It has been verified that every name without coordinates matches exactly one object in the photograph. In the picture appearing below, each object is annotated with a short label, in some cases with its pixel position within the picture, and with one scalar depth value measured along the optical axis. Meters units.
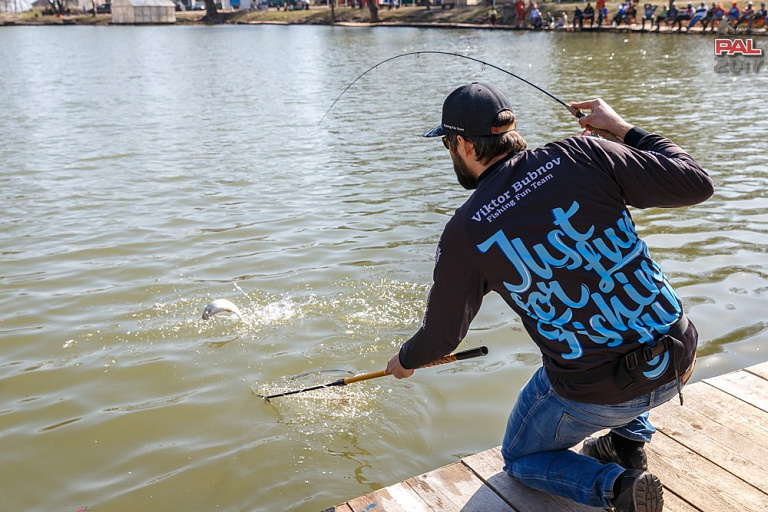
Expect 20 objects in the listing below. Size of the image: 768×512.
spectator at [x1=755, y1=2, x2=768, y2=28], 35.81
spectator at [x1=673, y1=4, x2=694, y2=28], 39.03
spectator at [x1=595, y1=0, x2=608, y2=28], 44.19
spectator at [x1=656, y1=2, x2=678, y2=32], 39.91
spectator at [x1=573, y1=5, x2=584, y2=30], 44.50
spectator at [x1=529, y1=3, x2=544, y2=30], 47.78
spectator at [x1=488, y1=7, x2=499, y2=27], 53.81
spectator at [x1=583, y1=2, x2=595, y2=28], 44.81
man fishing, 2.42
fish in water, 5.74
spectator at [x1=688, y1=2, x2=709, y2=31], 38.72
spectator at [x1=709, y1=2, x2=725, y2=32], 37.53
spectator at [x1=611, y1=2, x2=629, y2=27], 43.38
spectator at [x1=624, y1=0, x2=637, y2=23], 43.47
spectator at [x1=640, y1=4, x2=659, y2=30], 42.10
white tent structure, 81.94
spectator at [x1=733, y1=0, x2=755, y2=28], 36.16
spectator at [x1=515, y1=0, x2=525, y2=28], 50.12
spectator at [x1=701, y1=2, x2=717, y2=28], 38.13
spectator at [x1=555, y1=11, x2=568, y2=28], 46.34
